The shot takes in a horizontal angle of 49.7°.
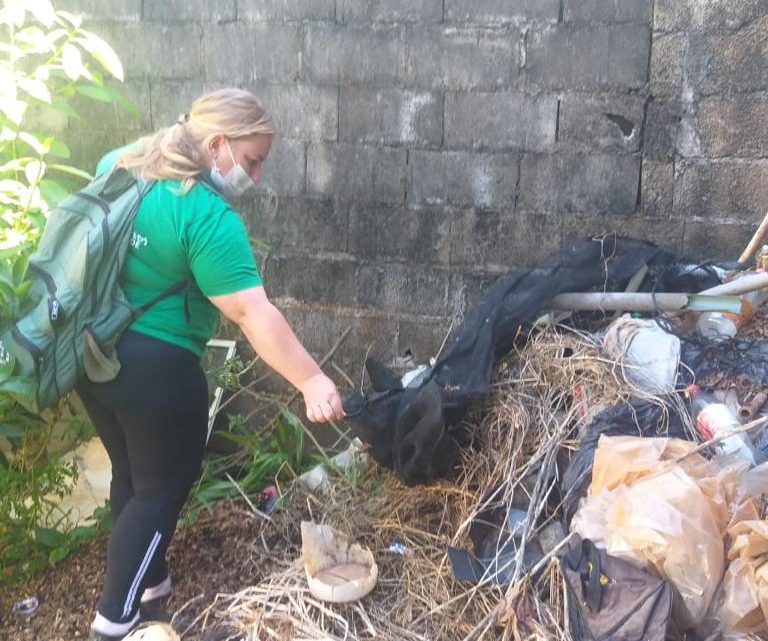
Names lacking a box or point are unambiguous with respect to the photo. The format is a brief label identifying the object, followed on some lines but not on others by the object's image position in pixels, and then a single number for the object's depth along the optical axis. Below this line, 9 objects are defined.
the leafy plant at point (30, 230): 2.74
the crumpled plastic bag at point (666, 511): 2.02
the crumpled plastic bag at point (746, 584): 1.97
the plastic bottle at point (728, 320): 2.81
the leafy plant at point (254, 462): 3.35
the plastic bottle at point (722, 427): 2.42
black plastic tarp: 2.66
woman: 2.23
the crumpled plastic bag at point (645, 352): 2.64
